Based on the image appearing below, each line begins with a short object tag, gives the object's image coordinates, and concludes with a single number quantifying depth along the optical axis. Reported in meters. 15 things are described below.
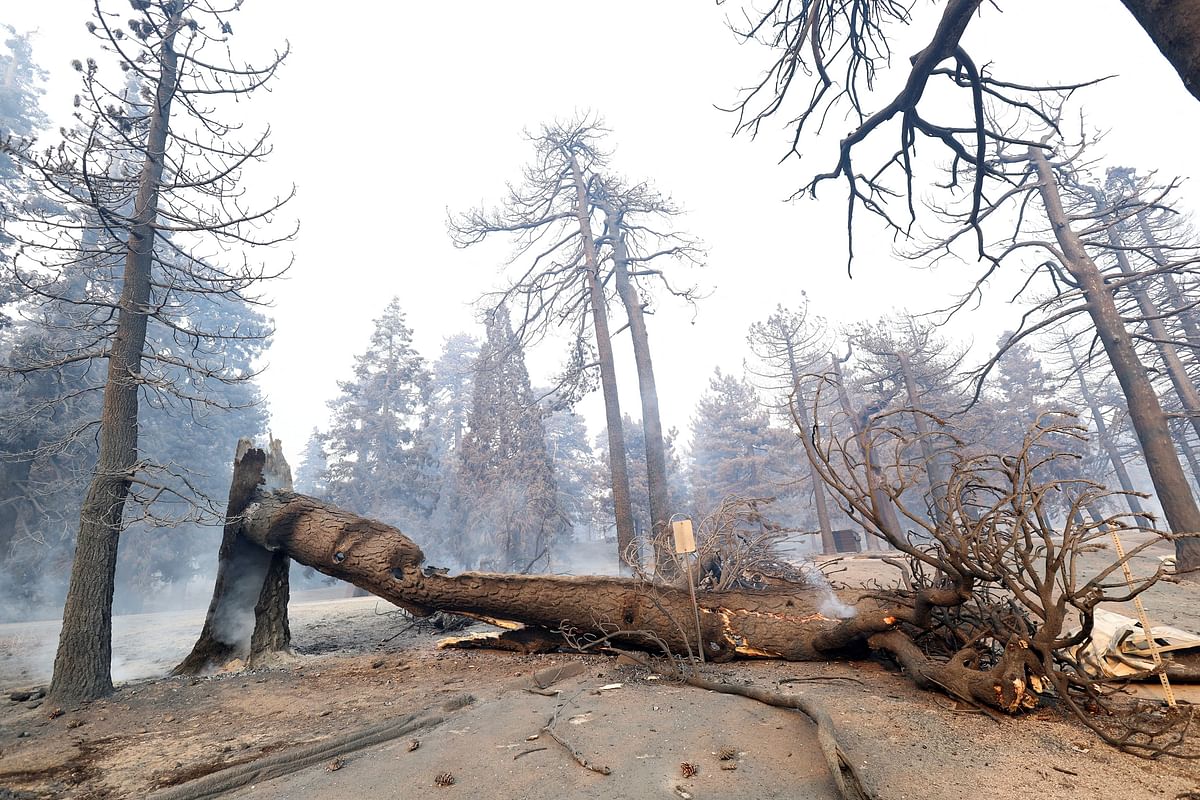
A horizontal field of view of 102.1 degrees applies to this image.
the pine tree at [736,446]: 31.59
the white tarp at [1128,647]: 3.73
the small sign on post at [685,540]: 5.49
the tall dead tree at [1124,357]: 8.54
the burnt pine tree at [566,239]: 14.30
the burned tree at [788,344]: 23.05
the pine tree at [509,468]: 23.86
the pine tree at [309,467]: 47.84
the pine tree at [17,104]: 18.02
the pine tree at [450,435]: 29.20
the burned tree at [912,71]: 1.64
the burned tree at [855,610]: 3.18
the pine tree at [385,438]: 26.39
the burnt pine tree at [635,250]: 14.51
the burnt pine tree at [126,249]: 5.32
